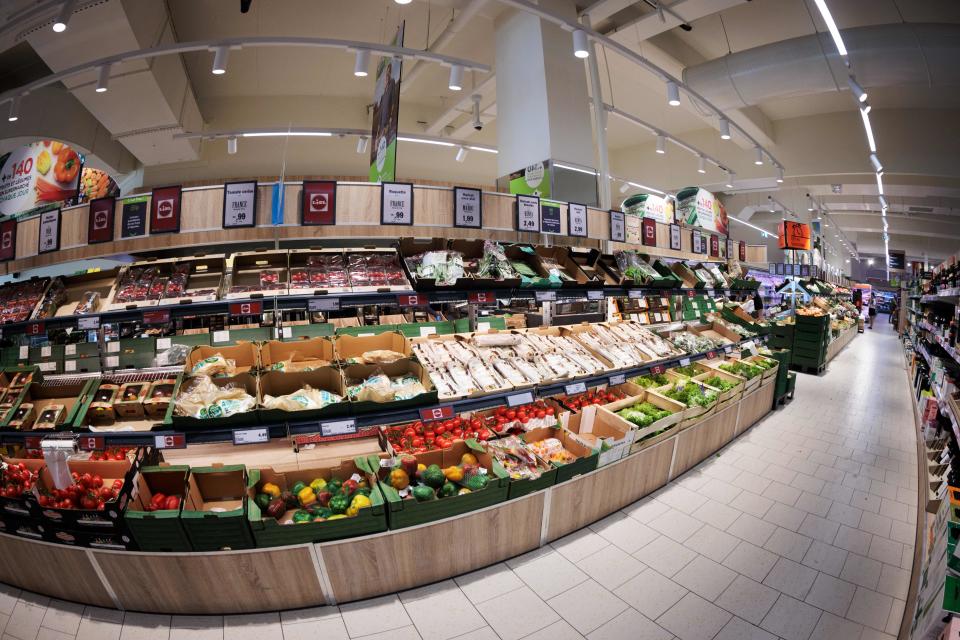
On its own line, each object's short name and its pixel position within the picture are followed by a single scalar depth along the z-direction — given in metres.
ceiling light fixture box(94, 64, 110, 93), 4.05
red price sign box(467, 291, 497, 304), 2.70
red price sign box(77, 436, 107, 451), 2.16
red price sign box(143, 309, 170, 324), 2.41
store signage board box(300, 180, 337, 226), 2.54
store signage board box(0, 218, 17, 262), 2.90
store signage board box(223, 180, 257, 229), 2.48
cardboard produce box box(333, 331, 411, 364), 2.73
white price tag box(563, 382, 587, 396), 2.87
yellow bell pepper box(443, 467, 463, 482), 2.50
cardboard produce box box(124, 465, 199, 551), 2.01
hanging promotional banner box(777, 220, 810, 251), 9.99
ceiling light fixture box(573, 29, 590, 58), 3.64
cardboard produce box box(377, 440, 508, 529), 2.21
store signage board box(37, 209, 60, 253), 2.71
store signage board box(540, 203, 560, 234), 3.37
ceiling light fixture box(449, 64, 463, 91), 4.55
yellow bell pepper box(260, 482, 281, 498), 2.28
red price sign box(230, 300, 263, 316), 2.36
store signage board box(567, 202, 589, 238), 3.52
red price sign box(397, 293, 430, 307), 2.54
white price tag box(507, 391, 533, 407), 2.58
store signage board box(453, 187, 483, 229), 2.97
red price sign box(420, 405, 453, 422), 2.23
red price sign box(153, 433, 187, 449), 1.96
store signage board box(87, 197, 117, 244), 2.55
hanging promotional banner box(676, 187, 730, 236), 7.01
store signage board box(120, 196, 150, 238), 2.54
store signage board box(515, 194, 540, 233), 3.24
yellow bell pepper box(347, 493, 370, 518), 2.16
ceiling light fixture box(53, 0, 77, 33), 3.14
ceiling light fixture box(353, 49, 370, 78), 4.17
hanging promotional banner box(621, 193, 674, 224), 6.55
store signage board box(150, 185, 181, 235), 2.49
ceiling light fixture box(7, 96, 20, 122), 4.85
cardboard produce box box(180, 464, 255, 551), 2.01
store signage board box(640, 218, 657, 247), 4.38
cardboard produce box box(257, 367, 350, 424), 2.35
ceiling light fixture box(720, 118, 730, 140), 6.09
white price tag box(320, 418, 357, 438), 2.07
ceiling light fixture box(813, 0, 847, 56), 3.42
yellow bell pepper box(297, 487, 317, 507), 2.25
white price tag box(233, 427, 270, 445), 1.98
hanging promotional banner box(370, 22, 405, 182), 3.63
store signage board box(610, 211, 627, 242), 3.94
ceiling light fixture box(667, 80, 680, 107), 4.94
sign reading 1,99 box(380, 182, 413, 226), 2.67
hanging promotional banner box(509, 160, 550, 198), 4.41
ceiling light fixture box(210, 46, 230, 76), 3.87
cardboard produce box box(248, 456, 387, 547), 2.07
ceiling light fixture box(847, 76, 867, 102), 4.80
